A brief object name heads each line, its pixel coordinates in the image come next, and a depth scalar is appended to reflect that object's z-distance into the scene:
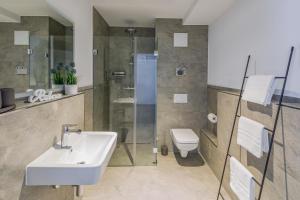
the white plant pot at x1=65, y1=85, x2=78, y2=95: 1.80
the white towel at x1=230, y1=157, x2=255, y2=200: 1.45
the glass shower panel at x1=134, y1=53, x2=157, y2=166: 3.04
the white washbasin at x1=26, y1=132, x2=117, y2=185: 1.09
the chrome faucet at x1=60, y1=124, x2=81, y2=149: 1.46
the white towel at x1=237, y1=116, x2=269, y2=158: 1.40
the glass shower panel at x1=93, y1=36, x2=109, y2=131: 2.82
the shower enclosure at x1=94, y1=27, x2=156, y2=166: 3.04
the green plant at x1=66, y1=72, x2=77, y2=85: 1.79
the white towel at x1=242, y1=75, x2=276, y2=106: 1.40
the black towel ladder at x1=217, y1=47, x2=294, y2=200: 1.33
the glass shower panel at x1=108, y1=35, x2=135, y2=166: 3.11
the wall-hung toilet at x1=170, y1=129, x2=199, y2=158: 2.66
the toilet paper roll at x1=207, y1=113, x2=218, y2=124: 2.81
